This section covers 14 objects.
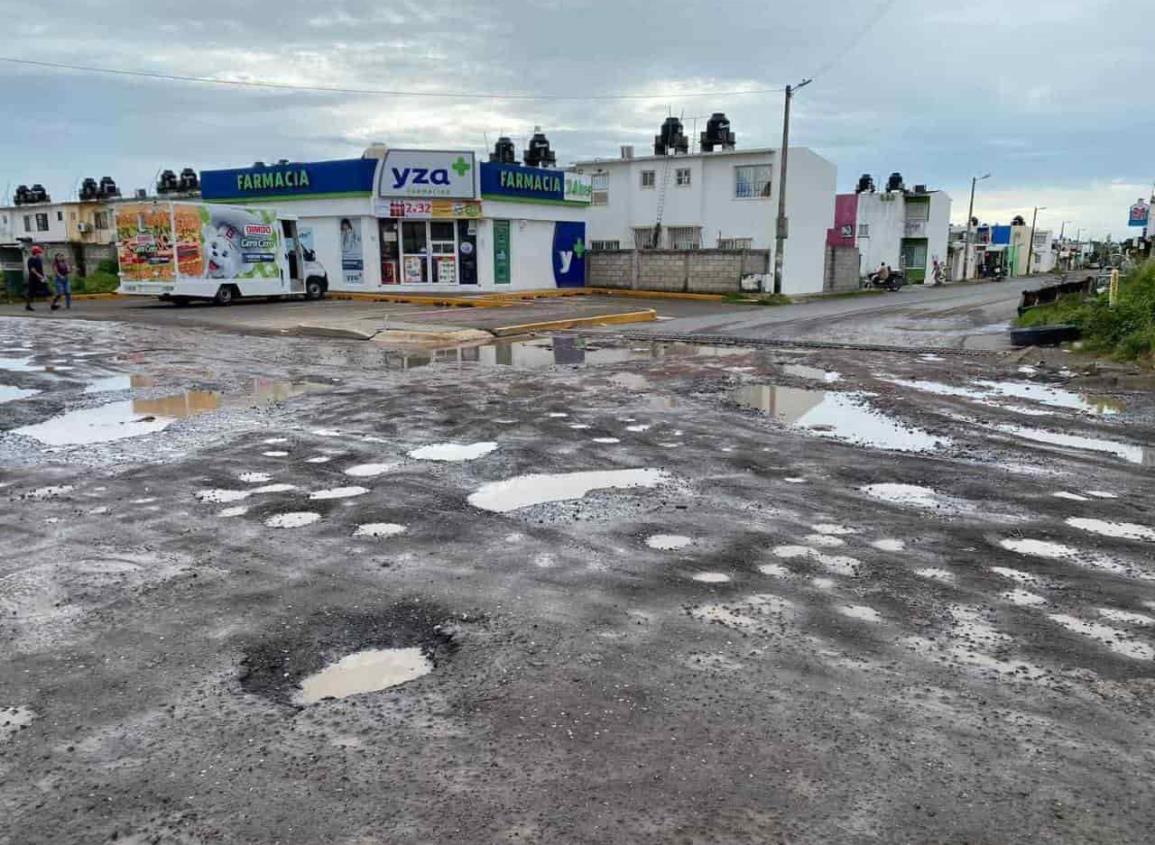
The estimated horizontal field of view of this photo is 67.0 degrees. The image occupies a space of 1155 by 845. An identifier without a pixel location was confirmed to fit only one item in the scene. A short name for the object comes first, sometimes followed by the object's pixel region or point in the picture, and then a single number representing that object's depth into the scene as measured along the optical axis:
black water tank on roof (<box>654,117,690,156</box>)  43.50
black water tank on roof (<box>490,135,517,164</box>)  46.50
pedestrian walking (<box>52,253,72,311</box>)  26.18
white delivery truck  25.06
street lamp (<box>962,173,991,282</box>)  71.31
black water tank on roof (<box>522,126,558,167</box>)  46.25
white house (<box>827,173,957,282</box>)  55.78
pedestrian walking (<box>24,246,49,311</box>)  25.95
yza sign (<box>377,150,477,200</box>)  32.25
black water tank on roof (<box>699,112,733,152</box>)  42.81
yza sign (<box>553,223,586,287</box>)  37.75
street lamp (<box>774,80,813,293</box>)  33.69
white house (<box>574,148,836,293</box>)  38.91
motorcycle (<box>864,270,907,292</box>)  50.16
